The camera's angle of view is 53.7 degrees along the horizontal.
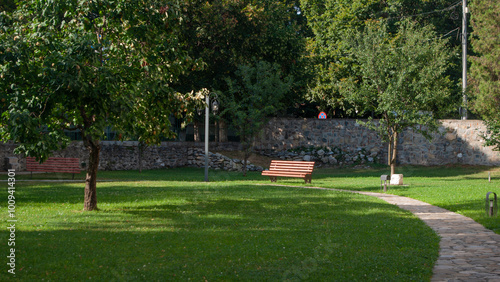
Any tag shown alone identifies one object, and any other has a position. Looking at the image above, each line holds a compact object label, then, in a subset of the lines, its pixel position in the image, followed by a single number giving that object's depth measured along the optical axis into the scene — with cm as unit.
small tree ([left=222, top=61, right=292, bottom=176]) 2750
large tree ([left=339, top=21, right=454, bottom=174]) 2266
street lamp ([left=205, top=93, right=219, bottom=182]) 2242
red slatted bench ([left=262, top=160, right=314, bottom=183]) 2142
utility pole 3212
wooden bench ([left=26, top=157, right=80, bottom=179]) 2203
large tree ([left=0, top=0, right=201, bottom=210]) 986
